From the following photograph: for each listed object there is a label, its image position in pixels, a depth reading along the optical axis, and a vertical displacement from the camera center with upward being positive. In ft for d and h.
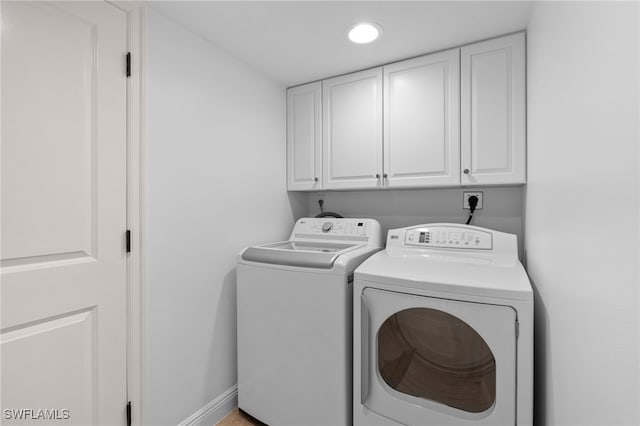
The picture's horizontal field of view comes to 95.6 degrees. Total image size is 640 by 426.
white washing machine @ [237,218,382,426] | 4.68 -2.14
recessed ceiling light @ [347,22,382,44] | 5.10 +3.25
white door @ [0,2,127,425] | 3.38 -0.02
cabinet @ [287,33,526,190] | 5.30 +1.87
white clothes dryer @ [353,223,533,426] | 3.61 -1.85
